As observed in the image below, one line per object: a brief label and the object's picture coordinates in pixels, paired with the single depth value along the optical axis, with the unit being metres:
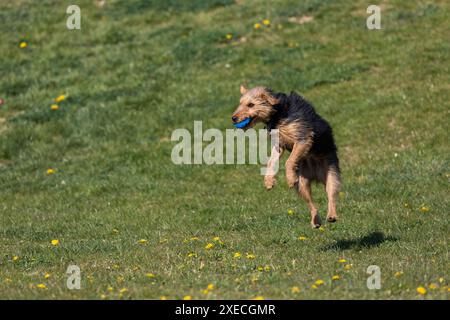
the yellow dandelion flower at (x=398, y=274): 16.52
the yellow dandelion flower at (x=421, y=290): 14.67
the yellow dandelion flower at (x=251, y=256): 19.22
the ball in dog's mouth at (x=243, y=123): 20.02
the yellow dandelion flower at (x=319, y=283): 15.76
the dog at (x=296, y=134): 20.00
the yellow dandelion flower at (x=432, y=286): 15.20
